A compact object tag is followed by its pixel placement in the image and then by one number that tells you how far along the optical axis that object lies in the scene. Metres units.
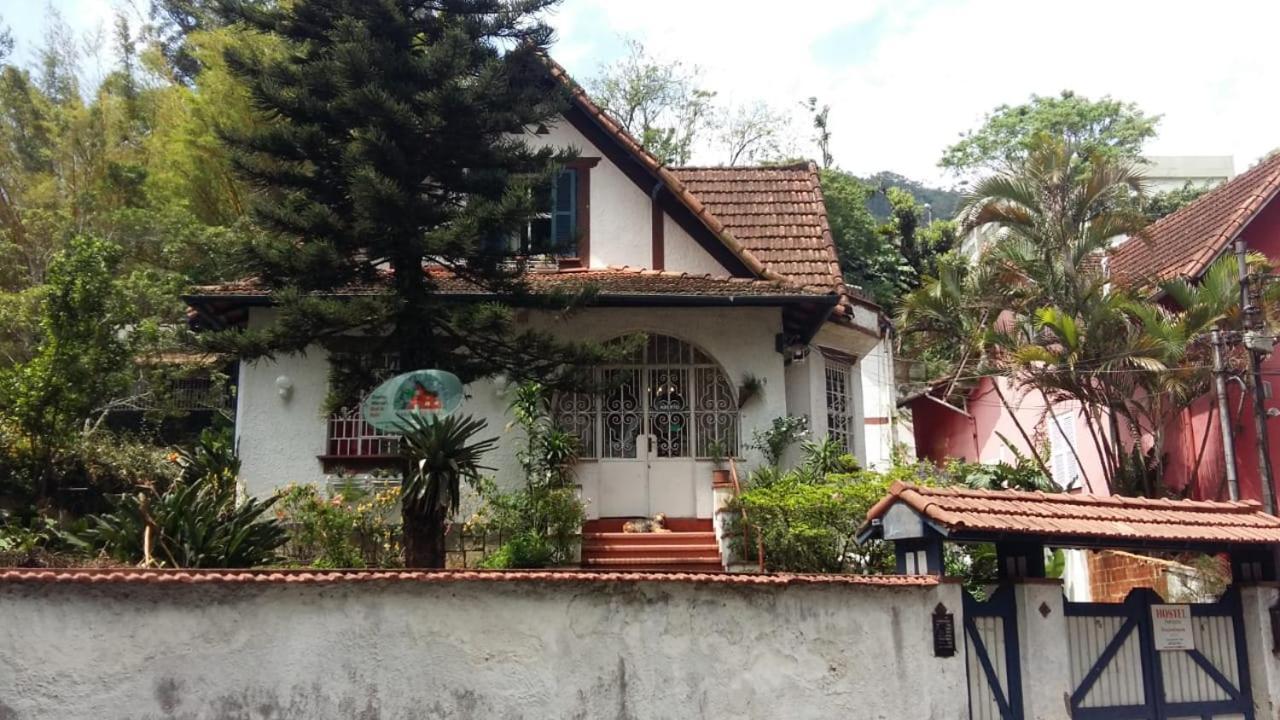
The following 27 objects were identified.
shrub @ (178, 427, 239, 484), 11.66
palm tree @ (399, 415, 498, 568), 10.66
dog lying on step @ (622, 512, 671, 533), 14.02
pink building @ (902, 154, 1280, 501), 16.72
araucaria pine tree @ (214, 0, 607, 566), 11.71
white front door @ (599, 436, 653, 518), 14.59
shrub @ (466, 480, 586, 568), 12.91
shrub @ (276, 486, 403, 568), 12.73
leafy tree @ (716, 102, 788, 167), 34.06
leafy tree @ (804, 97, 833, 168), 38.81
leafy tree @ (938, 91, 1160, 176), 36.53
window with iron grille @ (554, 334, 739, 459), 14.88
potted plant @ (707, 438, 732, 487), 14.05
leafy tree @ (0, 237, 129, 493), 14.83
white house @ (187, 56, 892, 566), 14.34
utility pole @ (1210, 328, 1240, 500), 14.26
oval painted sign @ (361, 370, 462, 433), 11.24
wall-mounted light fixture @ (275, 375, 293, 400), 14.30
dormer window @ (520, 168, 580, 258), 15.52
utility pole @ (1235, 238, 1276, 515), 14.43
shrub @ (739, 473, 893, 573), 12.23
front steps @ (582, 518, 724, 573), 13.16
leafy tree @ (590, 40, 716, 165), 32.19
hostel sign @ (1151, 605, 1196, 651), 9.41
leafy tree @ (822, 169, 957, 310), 30.92
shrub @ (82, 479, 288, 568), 9.23
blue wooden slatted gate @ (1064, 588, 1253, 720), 9.12
